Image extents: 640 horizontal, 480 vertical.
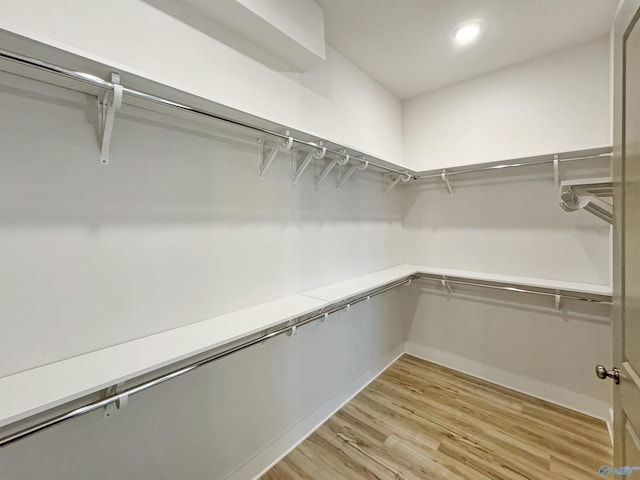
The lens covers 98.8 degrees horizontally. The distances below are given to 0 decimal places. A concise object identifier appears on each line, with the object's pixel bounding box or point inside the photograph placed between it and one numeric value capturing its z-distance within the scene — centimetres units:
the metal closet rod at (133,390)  71
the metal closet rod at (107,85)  70
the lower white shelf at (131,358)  74
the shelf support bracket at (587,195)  135
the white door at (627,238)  79
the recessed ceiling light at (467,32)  180
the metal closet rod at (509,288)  192
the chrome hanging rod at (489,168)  192
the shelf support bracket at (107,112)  85
